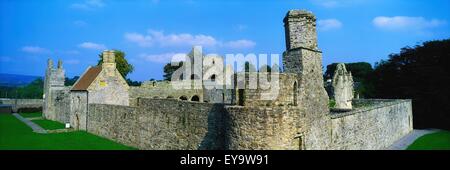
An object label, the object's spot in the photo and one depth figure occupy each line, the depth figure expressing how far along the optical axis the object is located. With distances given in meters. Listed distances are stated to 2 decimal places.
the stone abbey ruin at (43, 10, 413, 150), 10.13
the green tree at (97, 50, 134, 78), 53.44
